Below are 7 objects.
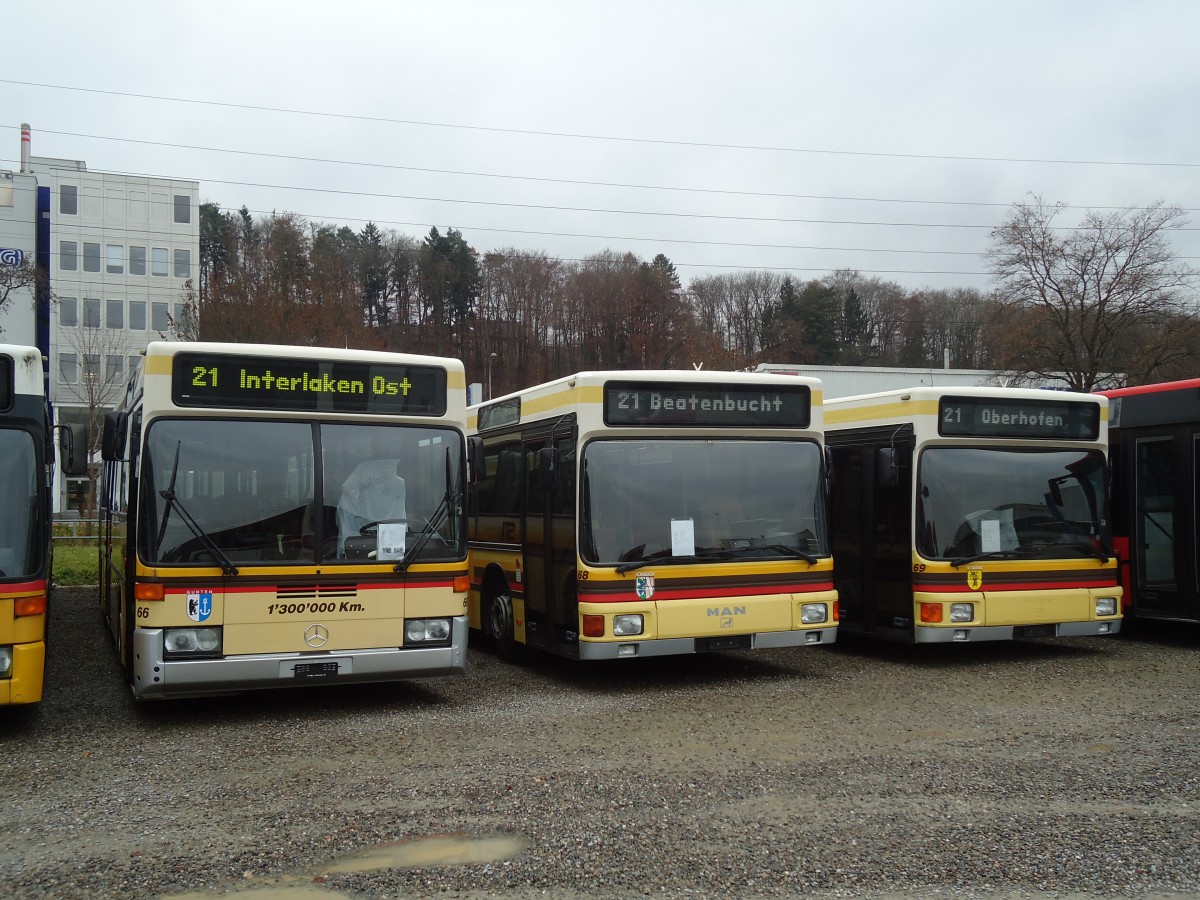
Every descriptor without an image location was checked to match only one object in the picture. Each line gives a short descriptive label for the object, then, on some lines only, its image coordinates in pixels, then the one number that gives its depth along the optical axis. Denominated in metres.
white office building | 61.38
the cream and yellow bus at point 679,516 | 9.91
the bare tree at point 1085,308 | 35.31
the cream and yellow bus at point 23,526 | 7.81
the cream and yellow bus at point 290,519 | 8.40
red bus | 12.62
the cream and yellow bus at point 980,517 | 11.34
